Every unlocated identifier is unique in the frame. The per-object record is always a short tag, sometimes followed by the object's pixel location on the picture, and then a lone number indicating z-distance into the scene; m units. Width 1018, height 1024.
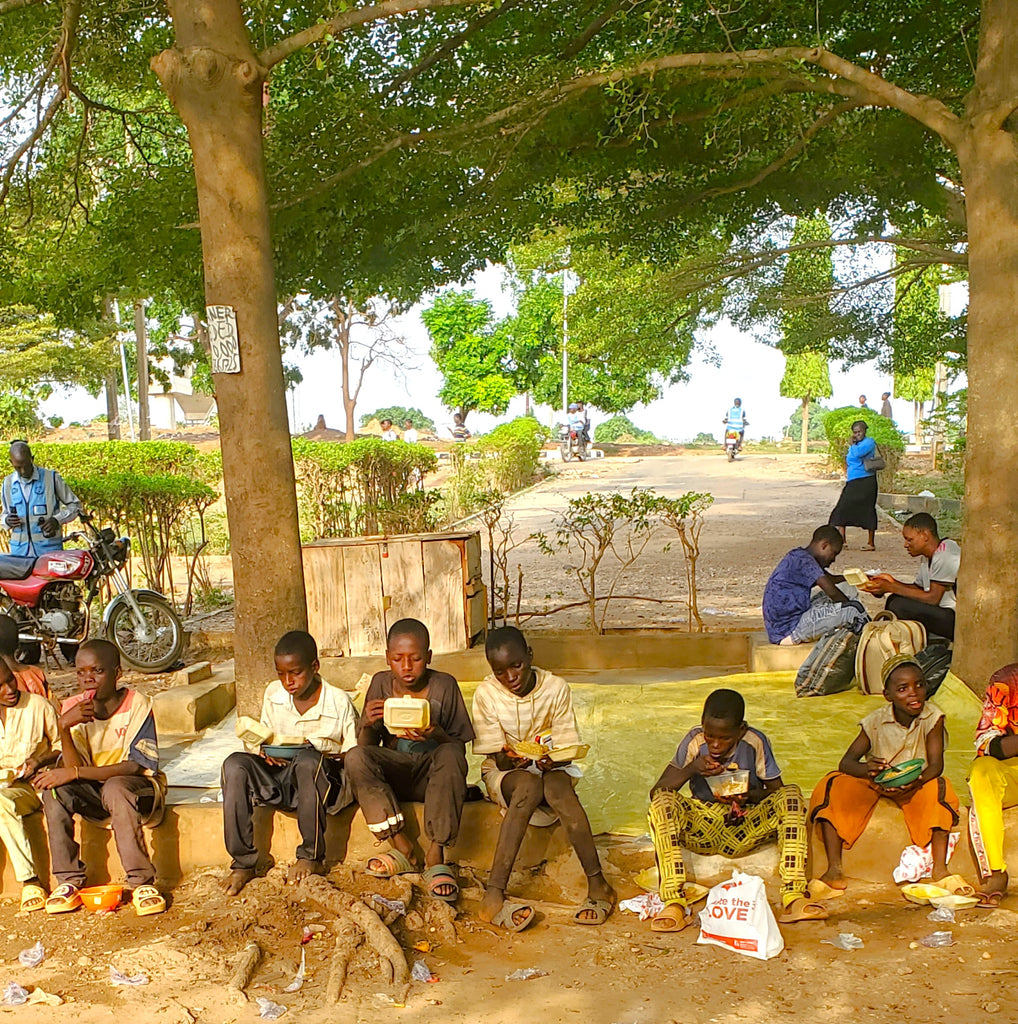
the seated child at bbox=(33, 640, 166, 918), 4.63
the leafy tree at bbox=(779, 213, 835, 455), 16.03
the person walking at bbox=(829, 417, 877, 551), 13.98
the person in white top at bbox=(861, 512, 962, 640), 6.82
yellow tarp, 5.27
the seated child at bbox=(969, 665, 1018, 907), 4.29
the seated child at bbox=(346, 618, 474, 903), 4.55
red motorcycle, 8.32
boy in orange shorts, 4.45
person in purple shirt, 7.03
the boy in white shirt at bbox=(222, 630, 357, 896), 4.63
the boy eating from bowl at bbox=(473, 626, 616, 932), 4.38
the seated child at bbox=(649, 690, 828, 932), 4.32
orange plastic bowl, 4.57
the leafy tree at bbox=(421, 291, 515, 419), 46.69
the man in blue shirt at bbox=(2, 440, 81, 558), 8.49
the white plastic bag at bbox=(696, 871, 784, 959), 3.98
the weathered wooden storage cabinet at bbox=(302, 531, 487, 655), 7.73
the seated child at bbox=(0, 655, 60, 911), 4.71
